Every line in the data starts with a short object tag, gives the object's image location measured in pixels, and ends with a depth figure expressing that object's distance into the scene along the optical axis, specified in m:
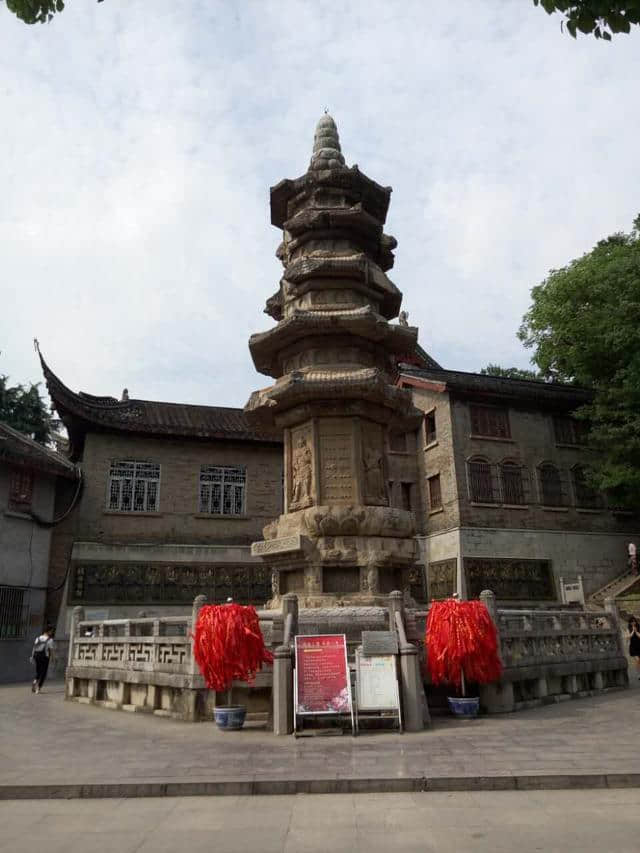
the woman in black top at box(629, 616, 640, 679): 16.62
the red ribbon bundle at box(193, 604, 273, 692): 9.78
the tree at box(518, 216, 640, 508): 24.28
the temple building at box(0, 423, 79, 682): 21.08
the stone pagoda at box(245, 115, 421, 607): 12.71
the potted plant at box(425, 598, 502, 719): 10.27
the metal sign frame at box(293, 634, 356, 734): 8.96
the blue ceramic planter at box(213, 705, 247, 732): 9.52
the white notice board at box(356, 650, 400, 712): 9.13
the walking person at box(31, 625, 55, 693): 16.59
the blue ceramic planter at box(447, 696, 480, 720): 10.24
